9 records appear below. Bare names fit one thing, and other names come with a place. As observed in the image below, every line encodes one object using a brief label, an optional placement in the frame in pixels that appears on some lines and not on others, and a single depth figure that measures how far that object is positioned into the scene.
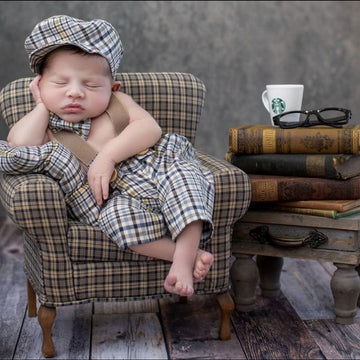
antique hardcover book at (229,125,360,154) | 2.01
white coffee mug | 2.17
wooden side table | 2.01
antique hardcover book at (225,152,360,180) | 2.01
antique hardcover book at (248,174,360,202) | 2.02
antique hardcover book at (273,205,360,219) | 2.00
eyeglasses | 2.09
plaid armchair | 1.76
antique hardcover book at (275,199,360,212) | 2.00
